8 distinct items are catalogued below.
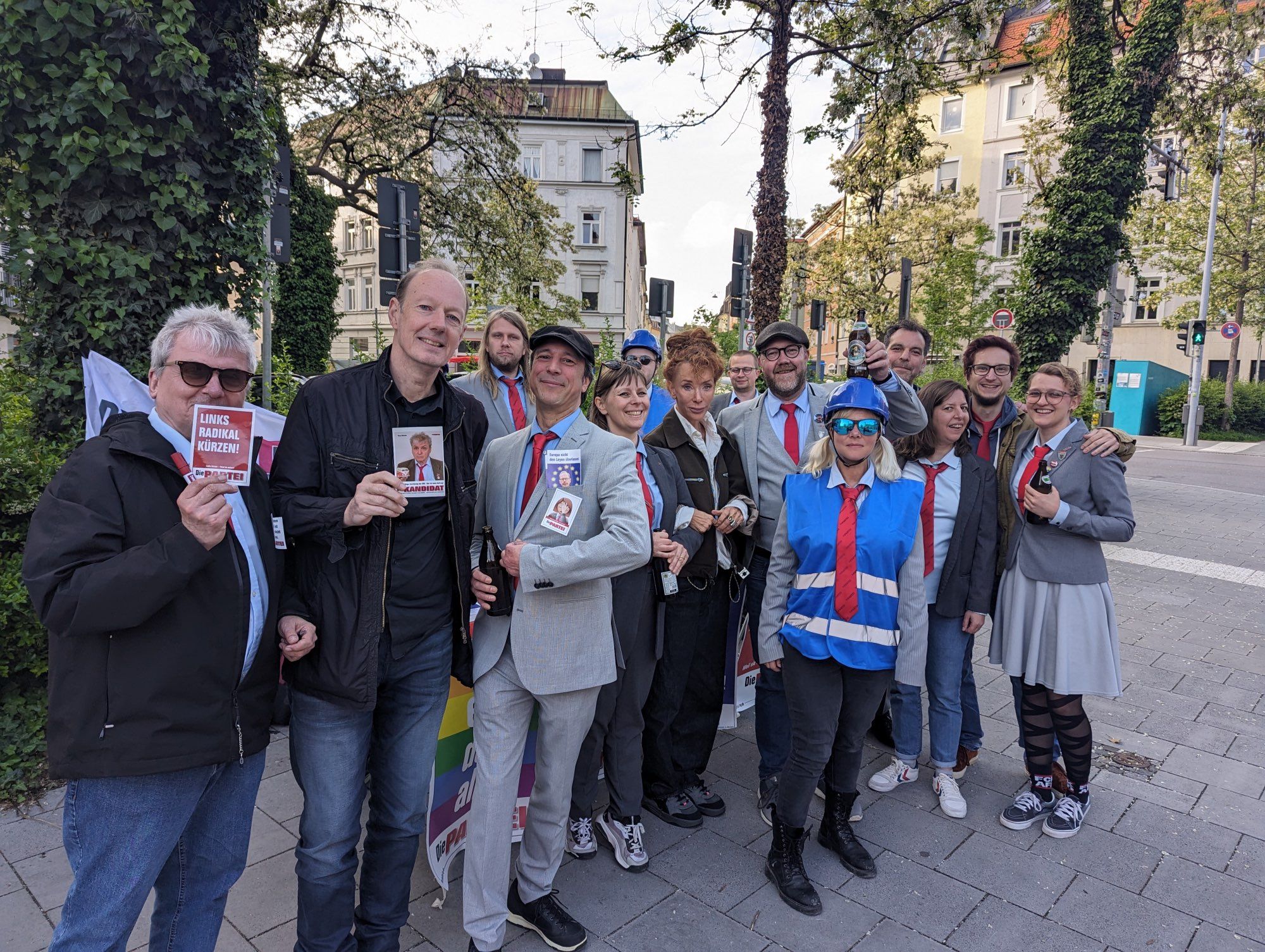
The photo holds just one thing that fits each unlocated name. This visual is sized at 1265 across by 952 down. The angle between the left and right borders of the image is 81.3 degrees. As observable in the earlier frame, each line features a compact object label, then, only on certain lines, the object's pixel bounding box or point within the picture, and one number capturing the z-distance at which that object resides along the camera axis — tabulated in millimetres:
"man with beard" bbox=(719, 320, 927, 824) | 3684
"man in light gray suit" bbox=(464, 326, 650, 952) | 2549
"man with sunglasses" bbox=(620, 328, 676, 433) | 4117
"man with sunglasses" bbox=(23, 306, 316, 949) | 1732
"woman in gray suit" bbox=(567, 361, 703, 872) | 3092
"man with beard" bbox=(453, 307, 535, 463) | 4062
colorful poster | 2859
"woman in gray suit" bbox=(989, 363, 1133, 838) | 3441
